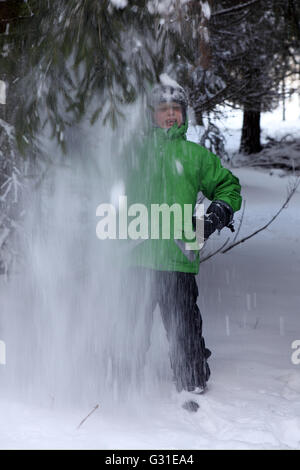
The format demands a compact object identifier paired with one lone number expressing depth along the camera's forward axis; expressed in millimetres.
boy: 6979
